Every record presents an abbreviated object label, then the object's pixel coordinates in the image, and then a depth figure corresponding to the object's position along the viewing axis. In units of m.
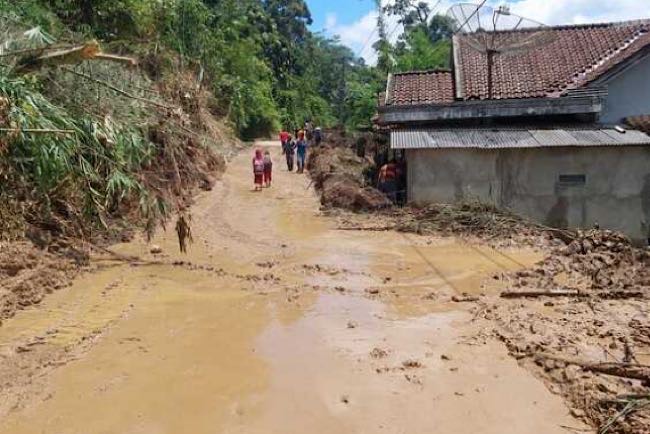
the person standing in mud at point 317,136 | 26.16
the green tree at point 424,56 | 32.31
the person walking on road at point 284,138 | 22.71
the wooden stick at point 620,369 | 4.90
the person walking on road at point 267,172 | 17.94
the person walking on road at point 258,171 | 17.33
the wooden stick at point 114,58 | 8.79
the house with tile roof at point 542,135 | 13.37
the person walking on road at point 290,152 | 21.78
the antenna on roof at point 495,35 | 16.56
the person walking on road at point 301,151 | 21.16
